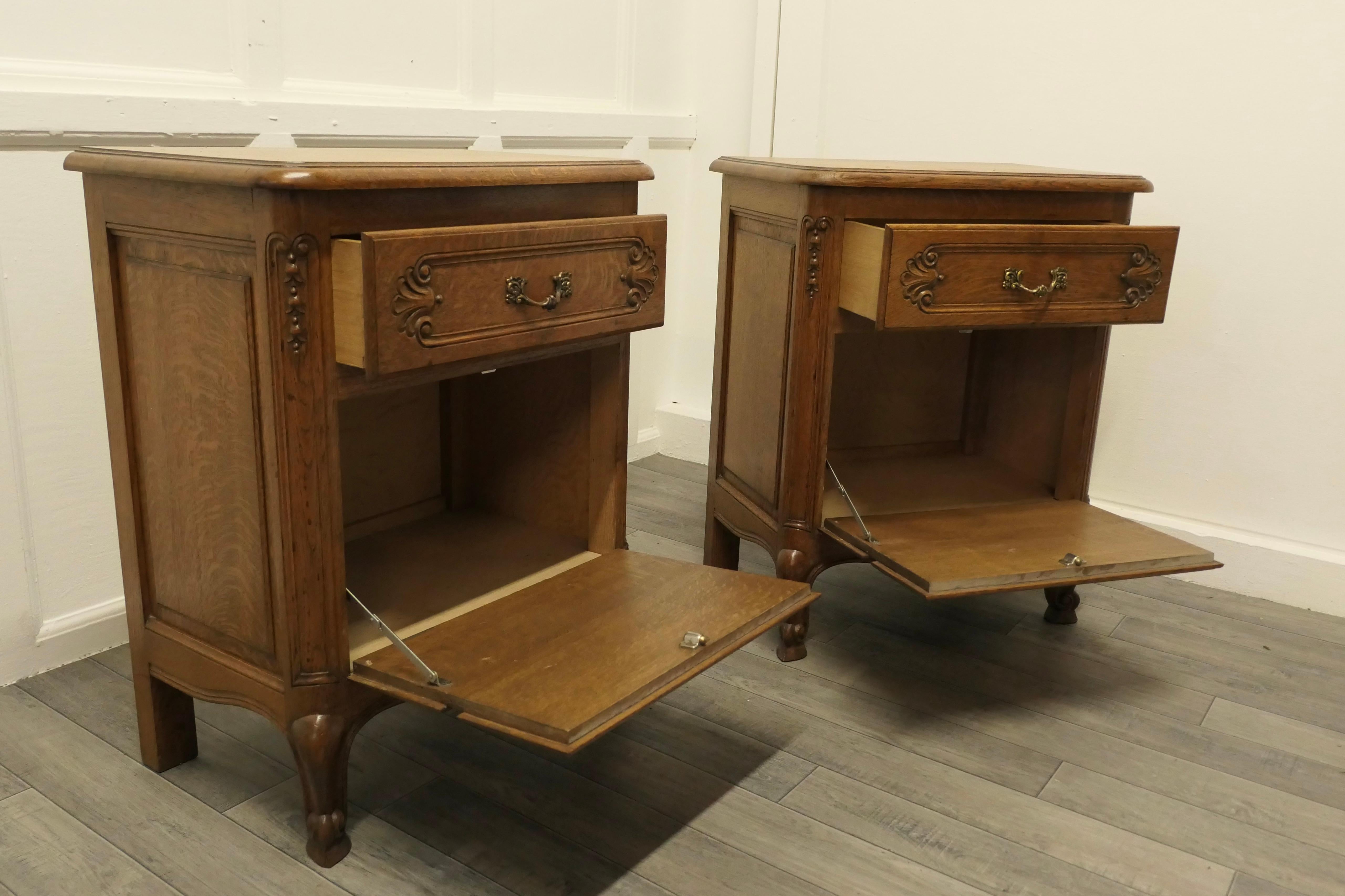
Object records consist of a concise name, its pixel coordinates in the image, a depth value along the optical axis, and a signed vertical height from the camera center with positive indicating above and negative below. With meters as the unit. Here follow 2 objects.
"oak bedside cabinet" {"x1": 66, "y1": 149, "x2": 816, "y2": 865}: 1.21 -0.38
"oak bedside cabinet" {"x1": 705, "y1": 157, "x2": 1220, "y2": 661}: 1.71 -0.43
